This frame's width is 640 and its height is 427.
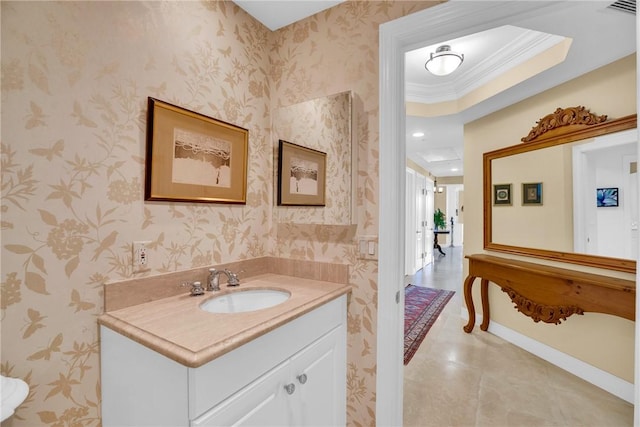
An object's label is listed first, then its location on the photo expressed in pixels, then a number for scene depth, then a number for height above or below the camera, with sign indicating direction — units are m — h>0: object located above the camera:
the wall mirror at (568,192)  1.91 +0.24
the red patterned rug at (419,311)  2.76 -1.19
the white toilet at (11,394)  0.72 -0.49
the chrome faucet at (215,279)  1.35 -0.30
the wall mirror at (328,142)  1.48 +0.44
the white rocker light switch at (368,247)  1.44 -0.14
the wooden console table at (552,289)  1.81 -0.52
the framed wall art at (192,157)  1.19 +0.30
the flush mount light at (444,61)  2.24 +1.30
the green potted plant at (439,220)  8.56 +0.00
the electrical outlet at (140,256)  1.15 -0.16
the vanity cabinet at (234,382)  0.80 -0.55
